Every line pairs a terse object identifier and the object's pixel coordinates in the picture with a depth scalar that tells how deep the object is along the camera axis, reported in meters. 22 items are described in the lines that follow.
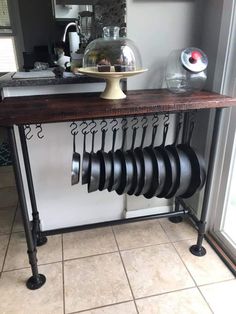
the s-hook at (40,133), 1.44
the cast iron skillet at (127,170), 1.31
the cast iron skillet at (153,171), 1.33
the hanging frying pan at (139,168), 1.32
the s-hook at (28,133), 1.44
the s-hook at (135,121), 1.50
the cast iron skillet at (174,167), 1.34
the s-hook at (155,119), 1.52
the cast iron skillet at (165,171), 1.34
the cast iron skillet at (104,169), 1.29
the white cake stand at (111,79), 1.16
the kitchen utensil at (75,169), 1.25
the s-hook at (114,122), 1.49
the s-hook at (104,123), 1.48
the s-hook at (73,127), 1.47
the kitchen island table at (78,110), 1.04
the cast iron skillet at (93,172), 1.27
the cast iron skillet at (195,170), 1.34
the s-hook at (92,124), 1.45
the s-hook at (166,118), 1.55
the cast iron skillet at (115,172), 1.30
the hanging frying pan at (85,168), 1.27
